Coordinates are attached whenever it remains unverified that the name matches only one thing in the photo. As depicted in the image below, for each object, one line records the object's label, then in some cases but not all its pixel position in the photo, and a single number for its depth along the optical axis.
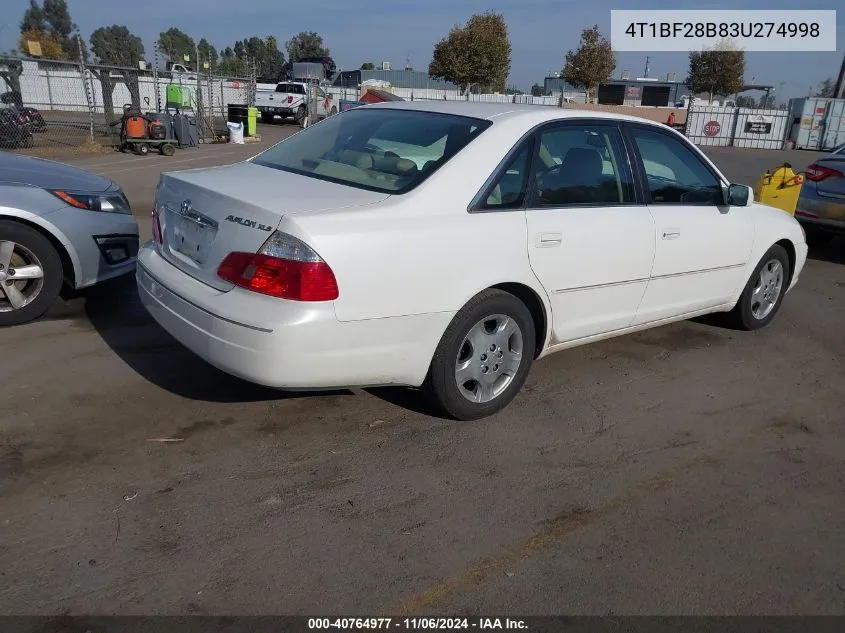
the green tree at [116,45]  93.74
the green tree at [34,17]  103.08
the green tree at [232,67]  86.85
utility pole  34.86
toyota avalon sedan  3.01
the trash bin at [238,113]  22.16
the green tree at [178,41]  103.86
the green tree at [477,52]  42.88
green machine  18.39
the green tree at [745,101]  59.25
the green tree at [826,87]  72.43
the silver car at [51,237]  4.60
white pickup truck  31.30
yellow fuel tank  9.26
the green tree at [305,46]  95.12
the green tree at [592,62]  47.50
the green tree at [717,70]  45.81
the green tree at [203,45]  111.82
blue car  8.32
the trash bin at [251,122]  21.95
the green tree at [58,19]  107.00
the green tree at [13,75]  16.81
